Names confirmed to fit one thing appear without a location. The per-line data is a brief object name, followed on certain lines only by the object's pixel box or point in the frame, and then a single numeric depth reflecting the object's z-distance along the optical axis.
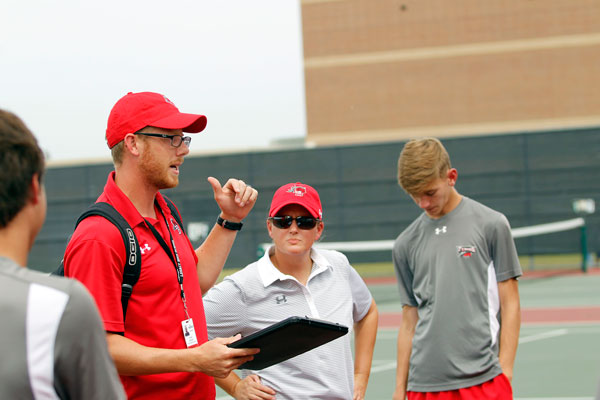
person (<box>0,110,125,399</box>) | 3.18
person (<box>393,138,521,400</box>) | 7.75
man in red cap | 5.14
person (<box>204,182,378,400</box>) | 6.58
